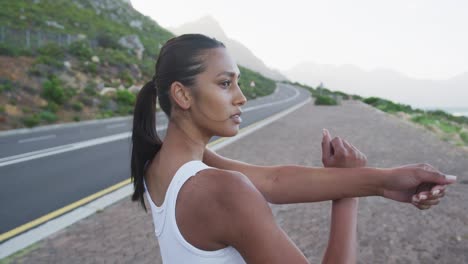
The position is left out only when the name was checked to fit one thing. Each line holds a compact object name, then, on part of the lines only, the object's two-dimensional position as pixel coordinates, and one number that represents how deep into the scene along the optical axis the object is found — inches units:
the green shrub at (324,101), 1137.2
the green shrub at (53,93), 756.6
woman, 40.6
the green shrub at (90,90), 882.1
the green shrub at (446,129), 490.7
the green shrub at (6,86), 691.6
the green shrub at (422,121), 549.8
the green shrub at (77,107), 767.1
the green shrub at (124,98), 916.6
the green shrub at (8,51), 882.1
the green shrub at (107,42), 1428.4
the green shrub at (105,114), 776.3
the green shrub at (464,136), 435.8
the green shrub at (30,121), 605.4
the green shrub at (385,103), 997.3
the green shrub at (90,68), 1040.8
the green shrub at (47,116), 655.1
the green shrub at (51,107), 711.9
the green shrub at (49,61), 923.2
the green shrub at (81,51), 1127.5
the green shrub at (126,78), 1106.4
